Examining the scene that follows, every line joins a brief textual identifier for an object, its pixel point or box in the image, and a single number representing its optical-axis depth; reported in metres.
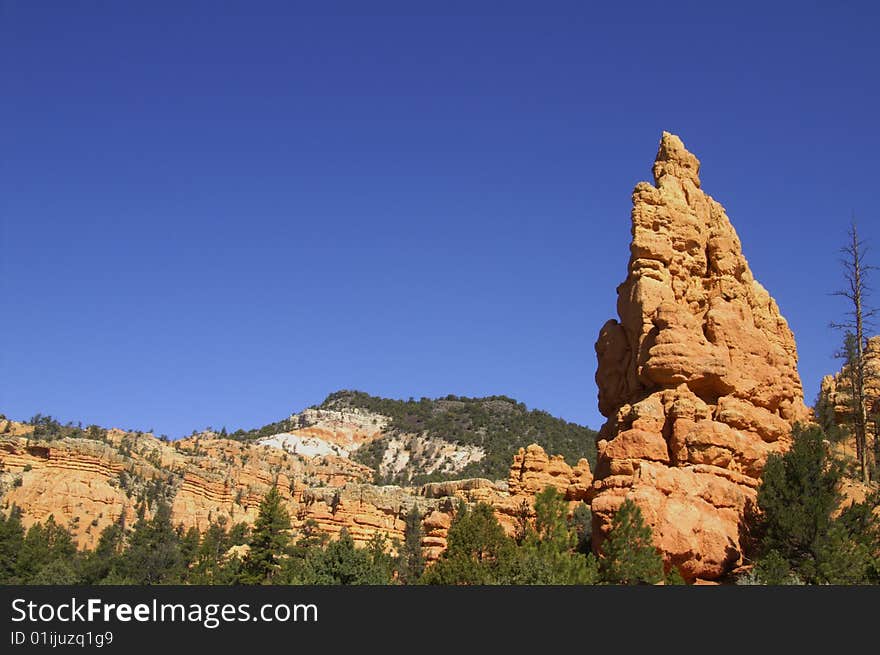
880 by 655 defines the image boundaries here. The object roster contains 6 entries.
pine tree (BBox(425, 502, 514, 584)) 40.25
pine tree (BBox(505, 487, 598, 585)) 34.56
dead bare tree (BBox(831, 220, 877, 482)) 43.28
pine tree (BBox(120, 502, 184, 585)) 56.00
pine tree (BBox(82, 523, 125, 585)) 54.89
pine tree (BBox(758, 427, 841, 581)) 33.78
